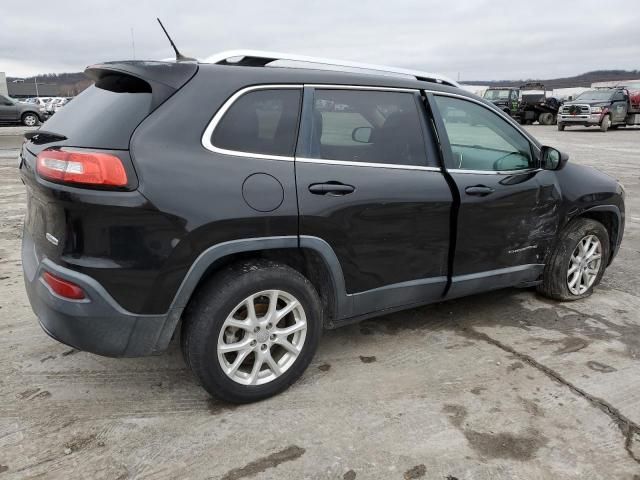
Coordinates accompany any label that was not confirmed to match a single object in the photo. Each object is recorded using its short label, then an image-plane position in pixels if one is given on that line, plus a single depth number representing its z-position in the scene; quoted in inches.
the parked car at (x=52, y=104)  1267.0
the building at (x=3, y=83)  1900.5
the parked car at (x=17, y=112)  977.5
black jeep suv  92.7
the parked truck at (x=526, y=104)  1189.7
